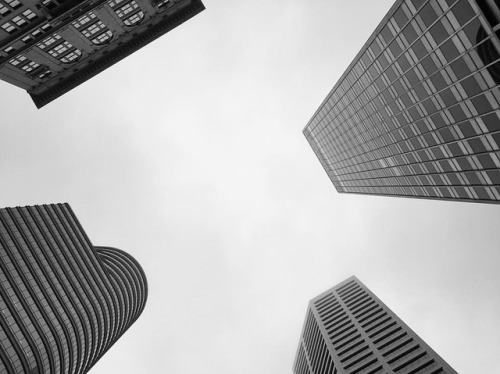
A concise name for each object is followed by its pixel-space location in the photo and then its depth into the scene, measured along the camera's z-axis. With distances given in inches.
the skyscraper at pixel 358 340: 2426.2
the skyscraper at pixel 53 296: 2294.5
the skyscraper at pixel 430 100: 1084.5
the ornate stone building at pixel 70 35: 1798.7
